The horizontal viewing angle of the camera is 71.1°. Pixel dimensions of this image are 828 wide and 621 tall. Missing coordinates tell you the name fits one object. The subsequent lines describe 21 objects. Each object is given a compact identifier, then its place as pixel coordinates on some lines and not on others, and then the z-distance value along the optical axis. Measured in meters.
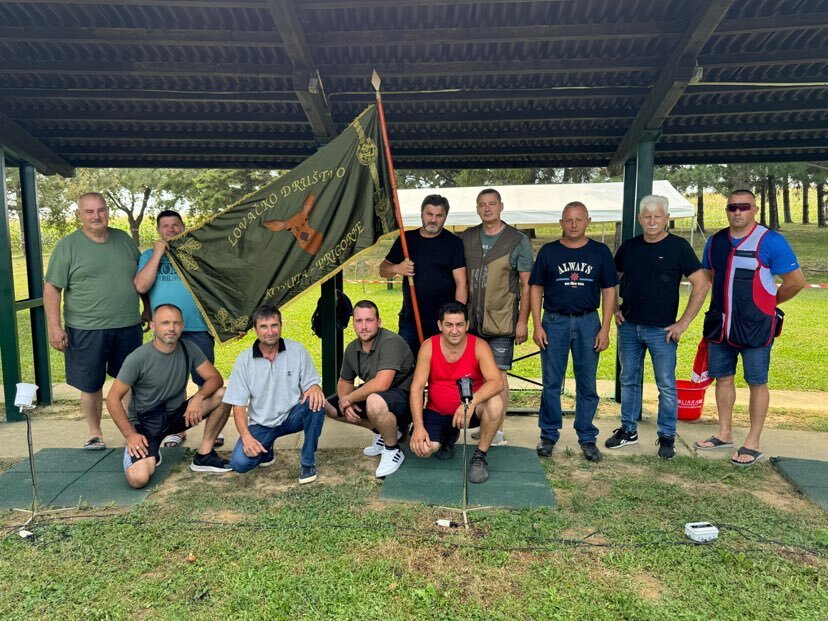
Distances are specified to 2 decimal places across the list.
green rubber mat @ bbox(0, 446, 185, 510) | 3.67
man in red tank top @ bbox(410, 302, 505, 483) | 3.89
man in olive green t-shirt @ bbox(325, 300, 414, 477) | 4.10
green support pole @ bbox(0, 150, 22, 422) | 5.36
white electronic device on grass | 3.12
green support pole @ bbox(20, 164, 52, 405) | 5.79
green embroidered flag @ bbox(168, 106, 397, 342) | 4.39
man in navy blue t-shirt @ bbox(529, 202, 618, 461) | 4.18
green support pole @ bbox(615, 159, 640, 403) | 5.29
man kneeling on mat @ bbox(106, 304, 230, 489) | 3.91
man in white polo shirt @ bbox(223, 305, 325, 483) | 3.91
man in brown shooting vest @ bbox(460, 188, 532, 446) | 4.34
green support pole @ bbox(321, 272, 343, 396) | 5.27
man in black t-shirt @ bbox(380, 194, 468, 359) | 4.39
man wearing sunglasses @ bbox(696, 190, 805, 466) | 4.11
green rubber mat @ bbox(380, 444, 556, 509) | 3.64
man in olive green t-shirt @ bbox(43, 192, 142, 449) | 4.33
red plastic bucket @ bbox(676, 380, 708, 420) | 5.12
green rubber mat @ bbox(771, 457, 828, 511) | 3.72
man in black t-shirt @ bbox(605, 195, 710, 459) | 4.19
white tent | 14.12
